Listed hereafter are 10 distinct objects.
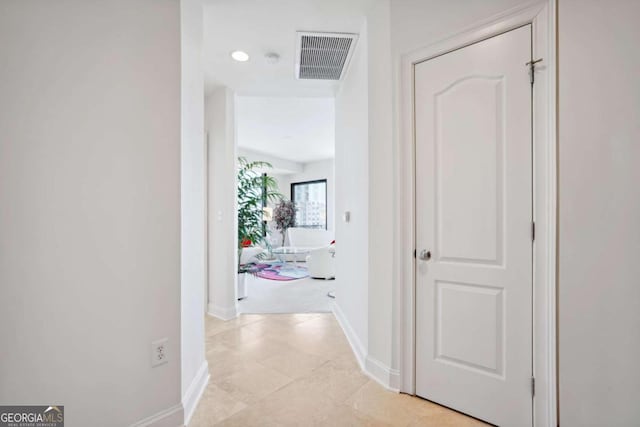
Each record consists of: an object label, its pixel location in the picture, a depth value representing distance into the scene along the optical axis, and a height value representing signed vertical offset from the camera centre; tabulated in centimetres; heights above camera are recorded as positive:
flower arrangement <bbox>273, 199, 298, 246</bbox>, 819 -10
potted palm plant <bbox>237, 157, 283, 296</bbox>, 379 -5
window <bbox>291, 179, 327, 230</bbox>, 823 +30
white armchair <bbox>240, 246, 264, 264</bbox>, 562 -87
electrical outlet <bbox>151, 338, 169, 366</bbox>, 142 -74
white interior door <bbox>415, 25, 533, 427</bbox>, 143 -10
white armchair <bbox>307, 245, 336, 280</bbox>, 506 -95
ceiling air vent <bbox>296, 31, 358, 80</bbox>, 224 +141
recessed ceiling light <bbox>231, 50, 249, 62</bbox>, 248 +145
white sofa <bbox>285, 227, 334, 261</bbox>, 749 -71
